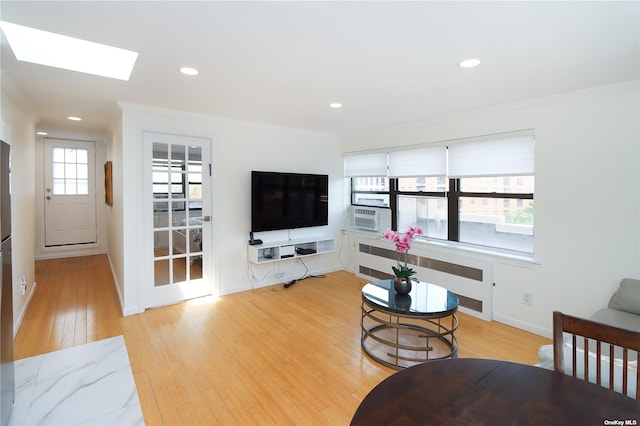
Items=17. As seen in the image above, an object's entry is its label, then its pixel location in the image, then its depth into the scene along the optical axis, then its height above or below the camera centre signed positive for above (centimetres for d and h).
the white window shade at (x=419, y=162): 391 +59
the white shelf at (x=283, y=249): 421 -61
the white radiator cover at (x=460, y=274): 339 -81
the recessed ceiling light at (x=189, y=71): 237 +104
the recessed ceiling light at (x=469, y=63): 219 +102
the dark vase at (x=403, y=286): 270 -69
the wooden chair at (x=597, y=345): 113 -53
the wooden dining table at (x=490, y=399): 91 -62
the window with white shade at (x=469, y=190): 327 +20
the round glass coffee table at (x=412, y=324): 241 -101
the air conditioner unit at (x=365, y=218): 475 -18
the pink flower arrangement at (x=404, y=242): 270 -32
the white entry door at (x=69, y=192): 586 +28
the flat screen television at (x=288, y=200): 423 +9
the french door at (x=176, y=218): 356 -14
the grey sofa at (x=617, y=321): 130 -73
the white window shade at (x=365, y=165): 468 +66
